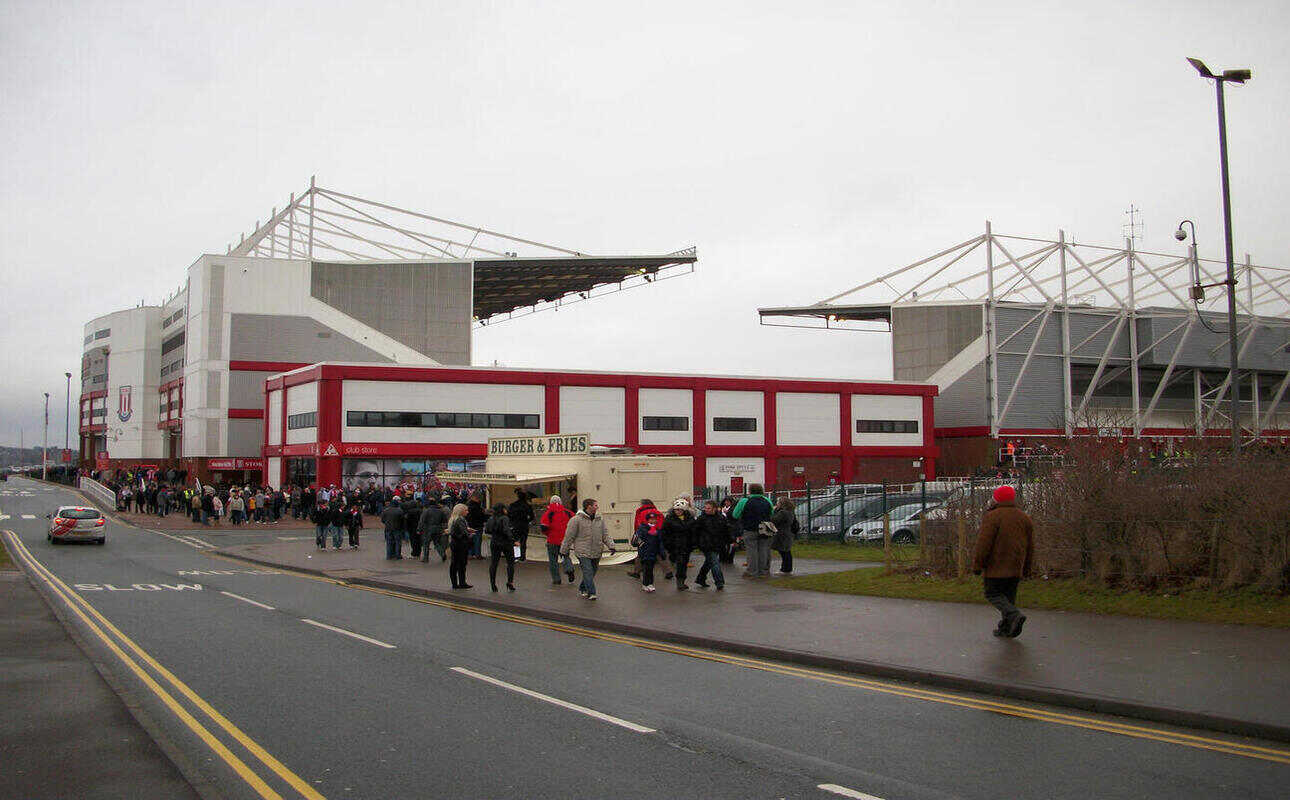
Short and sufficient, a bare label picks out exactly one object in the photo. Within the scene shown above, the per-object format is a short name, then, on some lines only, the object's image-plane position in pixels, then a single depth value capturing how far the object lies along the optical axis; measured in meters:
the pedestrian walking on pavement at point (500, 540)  16.67
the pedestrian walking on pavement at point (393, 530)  24.41
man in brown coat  10.82
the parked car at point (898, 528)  23.81
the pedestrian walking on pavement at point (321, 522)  27.84
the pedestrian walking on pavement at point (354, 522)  28.64
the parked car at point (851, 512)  24.75
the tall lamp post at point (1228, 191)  17.61
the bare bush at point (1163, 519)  11.63
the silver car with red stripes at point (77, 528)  31.05
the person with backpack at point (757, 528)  17.47
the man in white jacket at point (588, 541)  15.70
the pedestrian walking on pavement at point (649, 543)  16.75
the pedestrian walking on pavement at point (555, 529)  17.52
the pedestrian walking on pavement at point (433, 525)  23.00
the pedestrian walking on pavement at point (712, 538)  16.48
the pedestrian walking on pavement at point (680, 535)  16.69
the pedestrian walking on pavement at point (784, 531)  18.28
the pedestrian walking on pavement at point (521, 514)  18.81
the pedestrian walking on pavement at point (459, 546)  17.31
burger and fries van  21.75
